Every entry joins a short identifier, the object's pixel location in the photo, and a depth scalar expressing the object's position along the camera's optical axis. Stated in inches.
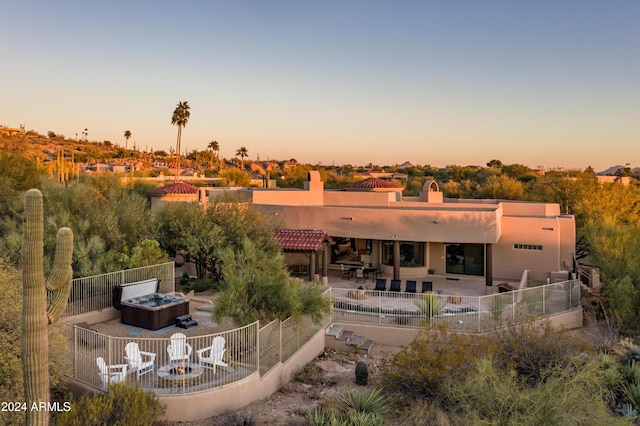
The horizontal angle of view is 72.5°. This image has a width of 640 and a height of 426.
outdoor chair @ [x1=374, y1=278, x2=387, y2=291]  770.2
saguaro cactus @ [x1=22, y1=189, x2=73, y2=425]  273.1
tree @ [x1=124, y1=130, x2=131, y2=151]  4680.1
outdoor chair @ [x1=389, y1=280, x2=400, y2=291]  761.6
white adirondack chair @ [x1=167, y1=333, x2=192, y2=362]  389.1
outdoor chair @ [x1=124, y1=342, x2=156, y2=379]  380.5
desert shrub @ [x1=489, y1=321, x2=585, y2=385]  425.4
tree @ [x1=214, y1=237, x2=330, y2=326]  452.8
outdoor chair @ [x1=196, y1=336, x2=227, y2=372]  392.5
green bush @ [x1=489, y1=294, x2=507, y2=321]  593.0
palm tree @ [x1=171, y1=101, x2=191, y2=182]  2201.0
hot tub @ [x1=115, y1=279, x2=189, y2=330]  561.6
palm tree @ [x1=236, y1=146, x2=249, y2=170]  4020.9
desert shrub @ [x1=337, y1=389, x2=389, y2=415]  370.3
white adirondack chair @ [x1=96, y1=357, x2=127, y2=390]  370.8
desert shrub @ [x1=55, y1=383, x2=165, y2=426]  305.6
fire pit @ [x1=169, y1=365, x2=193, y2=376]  393.7
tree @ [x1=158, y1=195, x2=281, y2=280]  784.9
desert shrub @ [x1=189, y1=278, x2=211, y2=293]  813.9
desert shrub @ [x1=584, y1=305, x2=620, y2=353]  540.7
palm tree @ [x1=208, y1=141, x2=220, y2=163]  3640.5
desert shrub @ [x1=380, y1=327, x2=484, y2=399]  395.2
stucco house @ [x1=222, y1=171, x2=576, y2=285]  858.8
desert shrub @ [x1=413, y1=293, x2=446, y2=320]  602.5
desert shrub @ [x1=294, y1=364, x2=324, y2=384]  470.6
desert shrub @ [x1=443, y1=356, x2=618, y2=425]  275.4
